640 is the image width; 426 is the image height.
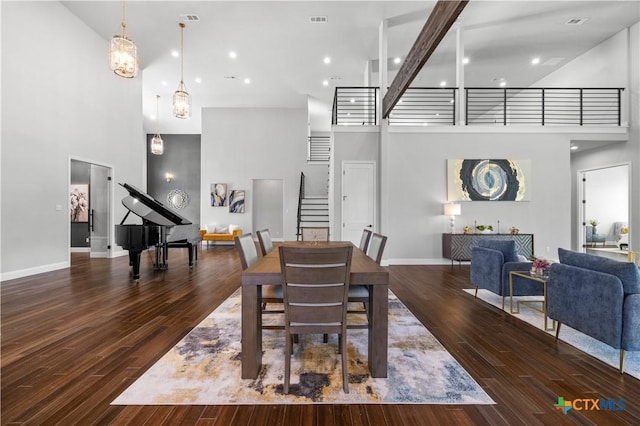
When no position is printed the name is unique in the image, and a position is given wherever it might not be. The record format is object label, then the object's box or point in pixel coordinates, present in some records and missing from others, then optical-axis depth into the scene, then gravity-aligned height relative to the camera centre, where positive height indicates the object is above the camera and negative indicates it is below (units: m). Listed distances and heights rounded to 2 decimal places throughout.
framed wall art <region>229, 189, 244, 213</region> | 10.48 +0.35
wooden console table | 6.16 -0.68
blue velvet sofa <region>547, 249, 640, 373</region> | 2.12 -0.70
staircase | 9.46 +0.03
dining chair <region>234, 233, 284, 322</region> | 2.37 -0.46
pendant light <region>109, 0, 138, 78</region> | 4.08 +2.22
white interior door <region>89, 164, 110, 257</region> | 7.25 -0.06
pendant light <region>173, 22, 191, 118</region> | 5.68 +2.10
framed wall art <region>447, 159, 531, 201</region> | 6.50 +0.72
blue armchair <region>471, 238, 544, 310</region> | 3.52 -0.72
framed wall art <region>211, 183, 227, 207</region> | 10.49 +0.61
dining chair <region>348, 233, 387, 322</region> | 2.40 -0.49
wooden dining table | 1.99 -0.73
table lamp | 6.12 +0.00
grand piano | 4.99 -0.39
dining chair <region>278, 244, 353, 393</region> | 1.77 -0.50
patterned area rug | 1.83 -1.19
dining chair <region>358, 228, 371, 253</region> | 3.50 -0.36
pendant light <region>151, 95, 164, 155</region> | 9.27 +2.07
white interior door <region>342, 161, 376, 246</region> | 6.48 +0.36
